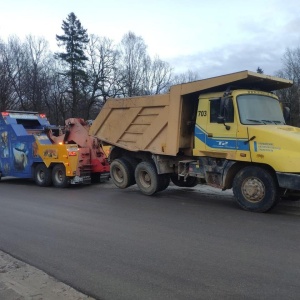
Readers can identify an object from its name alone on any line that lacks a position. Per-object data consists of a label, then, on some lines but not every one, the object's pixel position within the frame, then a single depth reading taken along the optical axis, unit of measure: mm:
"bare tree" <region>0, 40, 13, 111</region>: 37483
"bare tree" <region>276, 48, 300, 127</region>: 41938
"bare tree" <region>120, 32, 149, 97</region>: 49878
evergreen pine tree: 42372
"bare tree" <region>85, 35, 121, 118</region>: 44067
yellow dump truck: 6528
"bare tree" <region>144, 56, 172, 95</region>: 53469
